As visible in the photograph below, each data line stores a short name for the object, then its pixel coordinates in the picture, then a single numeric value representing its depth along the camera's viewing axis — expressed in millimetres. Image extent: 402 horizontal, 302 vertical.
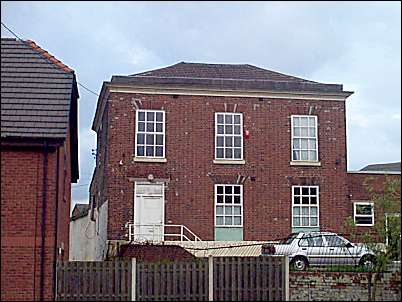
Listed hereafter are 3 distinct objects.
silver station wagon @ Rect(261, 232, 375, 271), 27234
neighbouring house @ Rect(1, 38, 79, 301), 19578
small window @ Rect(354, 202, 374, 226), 36219
